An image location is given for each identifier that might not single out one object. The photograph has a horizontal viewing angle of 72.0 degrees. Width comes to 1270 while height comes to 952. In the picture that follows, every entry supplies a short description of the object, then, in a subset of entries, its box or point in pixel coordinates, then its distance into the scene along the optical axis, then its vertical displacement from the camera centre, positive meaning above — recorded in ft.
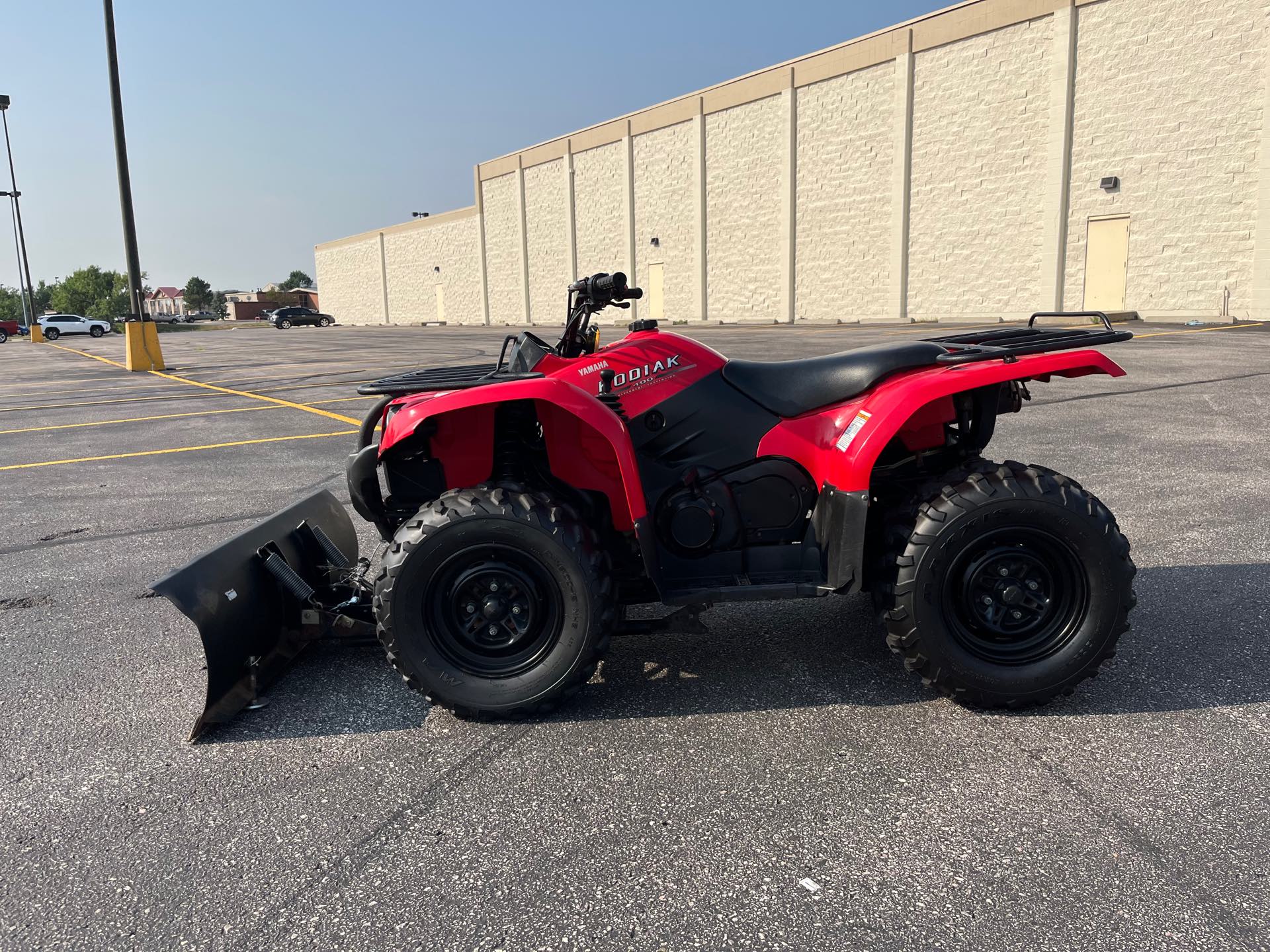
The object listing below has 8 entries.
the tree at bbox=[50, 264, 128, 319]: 432.66 +20.05
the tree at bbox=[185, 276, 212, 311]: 514.68 +22.50
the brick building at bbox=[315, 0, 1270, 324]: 77.10 +15.82
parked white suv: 179.75 +2.14
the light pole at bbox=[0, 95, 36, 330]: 171.73 +19.56
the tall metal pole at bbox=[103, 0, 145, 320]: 63.82 +12.55
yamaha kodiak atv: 10.32 -2.47
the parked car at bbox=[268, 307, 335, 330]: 246.27 +3.59
